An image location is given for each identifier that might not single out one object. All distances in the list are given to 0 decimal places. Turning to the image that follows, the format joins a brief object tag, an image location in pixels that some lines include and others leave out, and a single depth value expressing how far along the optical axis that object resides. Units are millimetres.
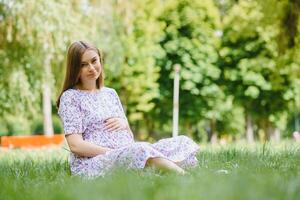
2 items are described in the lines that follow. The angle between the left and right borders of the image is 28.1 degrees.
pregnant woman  5242
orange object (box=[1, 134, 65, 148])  20281
